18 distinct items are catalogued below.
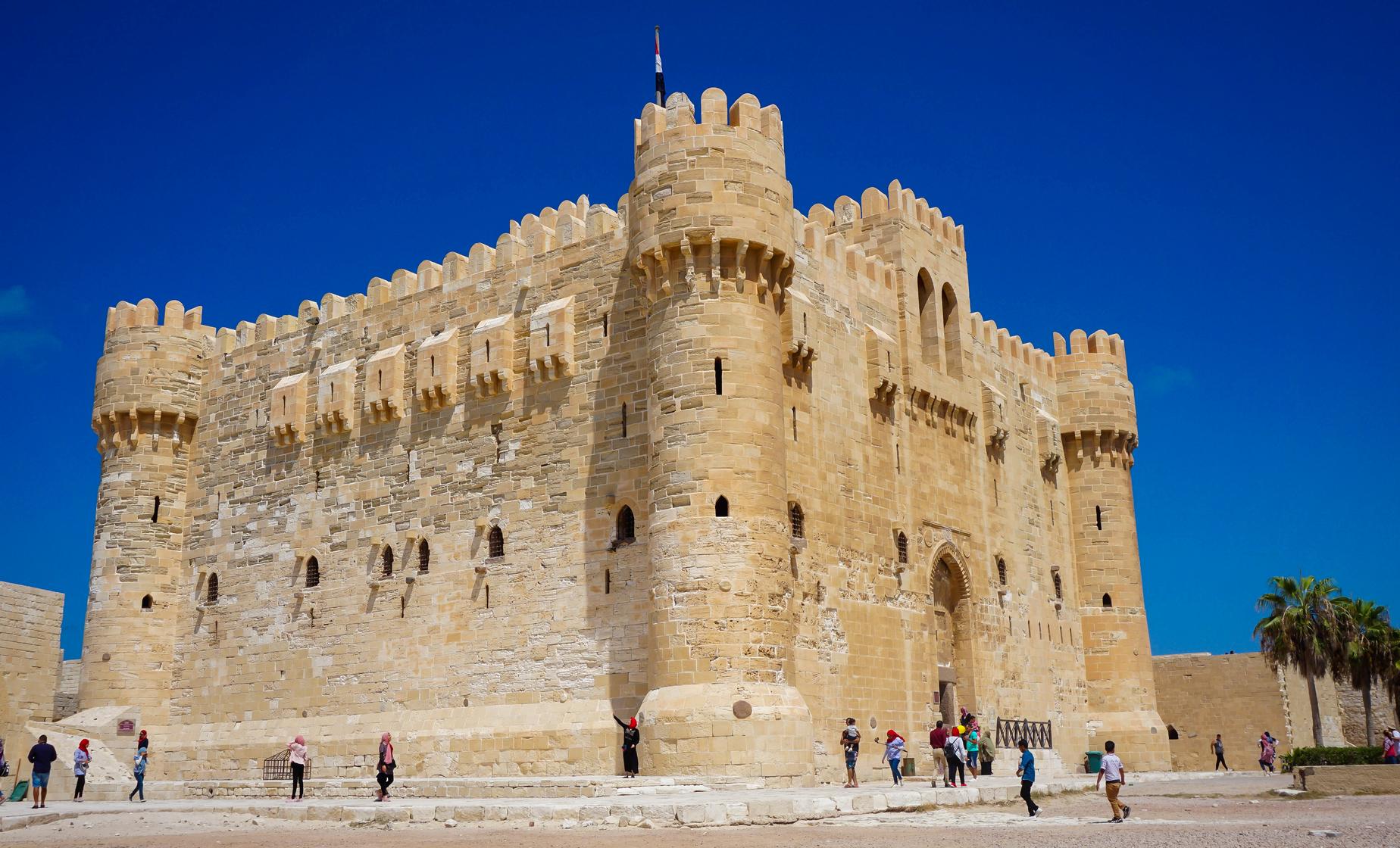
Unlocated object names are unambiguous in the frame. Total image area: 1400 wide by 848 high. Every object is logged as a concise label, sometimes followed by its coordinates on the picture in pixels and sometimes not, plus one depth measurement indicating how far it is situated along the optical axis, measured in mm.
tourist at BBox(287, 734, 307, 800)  19375
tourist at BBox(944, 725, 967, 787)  19047
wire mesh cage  24234
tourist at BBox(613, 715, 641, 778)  19656
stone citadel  19969
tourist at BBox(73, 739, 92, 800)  21859
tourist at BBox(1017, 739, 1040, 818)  16484
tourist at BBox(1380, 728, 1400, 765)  22984
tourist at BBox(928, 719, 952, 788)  20280
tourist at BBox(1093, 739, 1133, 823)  15352
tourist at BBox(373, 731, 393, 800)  18422
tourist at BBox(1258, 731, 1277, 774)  31250
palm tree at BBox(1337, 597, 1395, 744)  30422
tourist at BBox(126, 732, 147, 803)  21297
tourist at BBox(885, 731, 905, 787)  19719
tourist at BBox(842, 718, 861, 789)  19703
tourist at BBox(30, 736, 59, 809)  19203
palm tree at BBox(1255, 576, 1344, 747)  30703
